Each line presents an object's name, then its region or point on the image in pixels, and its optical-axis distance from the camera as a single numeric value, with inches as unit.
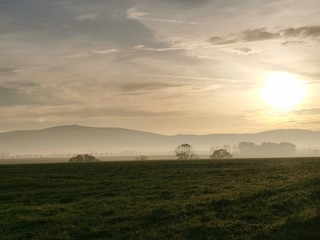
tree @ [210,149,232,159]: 7317.9
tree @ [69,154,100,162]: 6953.7
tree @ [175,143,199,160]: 7091.5
